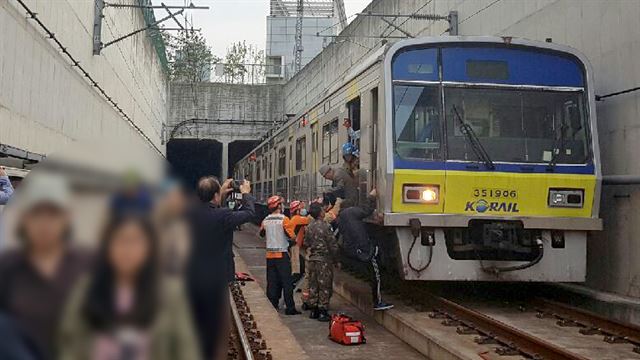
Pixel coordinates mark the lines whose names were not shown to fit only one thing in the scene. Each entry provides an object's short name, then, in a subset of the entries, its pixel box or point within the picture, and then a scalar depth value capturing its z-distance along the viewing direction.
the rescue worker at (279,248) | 8.46
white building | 56.38
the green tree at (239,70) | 56.88
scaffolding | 66.94
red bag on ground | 6.92
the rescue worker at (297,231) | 8.67
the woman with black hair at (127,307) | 1.16
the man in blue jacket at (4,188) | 5.58
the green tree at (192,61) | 45.04
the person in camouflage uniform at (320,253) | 8.05
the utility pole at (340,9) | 50.41
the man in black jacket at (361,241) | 7.61
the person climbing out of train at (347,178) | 8.82
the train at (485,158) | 7.48
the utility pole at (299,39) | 46.12
